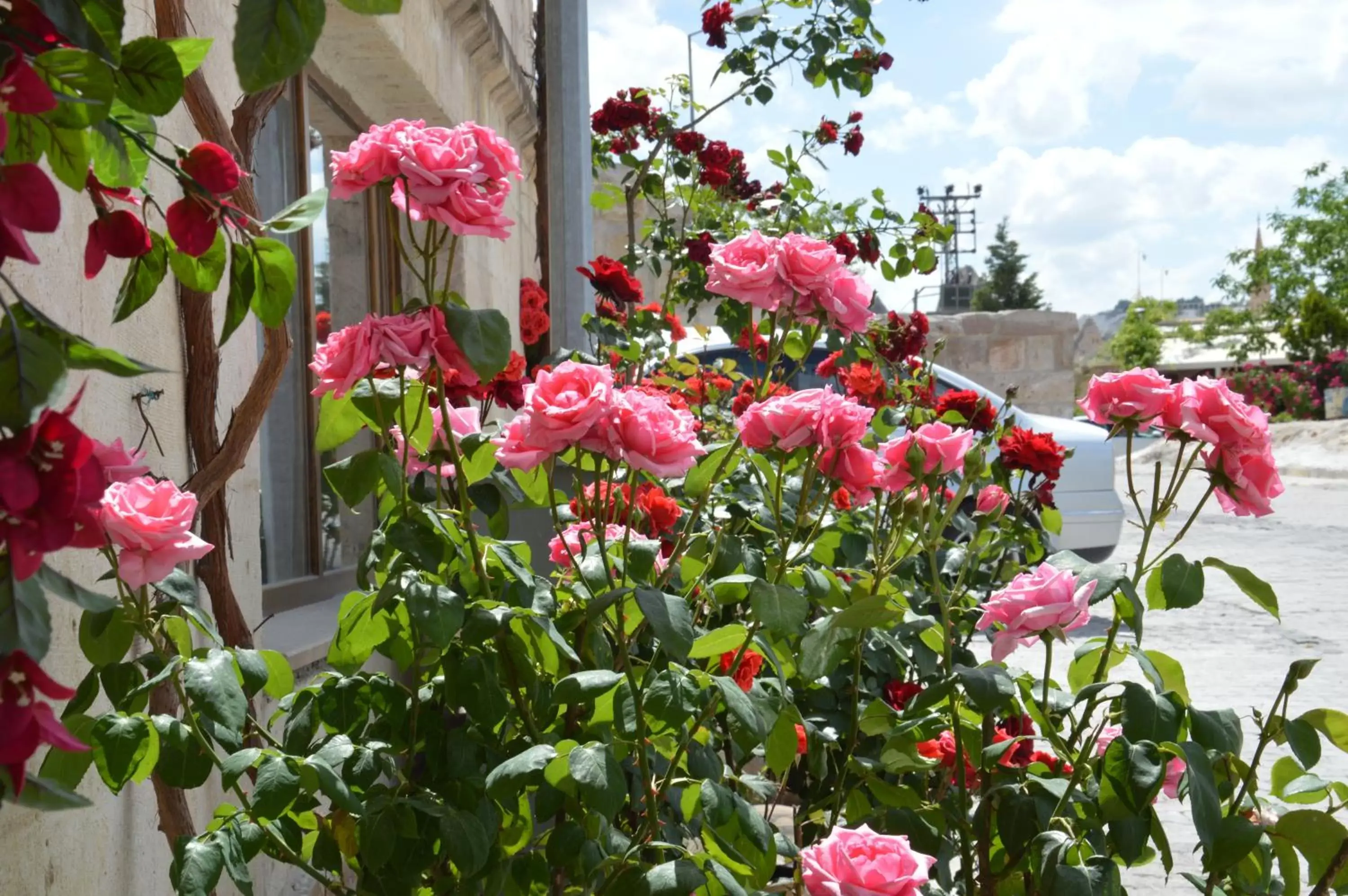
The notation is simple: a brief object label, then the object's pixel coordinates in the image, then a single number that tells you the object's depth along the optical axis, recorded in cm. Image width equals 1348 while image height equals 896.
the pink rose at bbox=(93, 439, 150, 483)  106
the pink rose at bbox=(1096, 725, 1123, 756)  201
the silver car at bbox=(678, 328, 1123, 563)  854
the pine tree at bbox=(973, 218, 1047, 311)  6381
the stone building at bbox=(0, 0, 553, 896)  171
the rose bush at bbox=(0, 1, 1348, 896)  146
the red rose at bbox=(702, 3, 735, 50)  508
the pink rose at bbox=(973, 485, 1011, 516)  271
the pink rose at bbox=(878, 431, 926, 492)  201
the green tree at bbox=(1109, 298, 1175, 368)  5641
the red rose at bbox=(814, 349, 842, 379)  391
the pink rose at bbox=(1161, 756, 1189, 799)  193
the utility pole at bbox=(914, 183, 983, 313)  3266
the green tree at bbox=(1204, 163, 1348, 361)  3712
